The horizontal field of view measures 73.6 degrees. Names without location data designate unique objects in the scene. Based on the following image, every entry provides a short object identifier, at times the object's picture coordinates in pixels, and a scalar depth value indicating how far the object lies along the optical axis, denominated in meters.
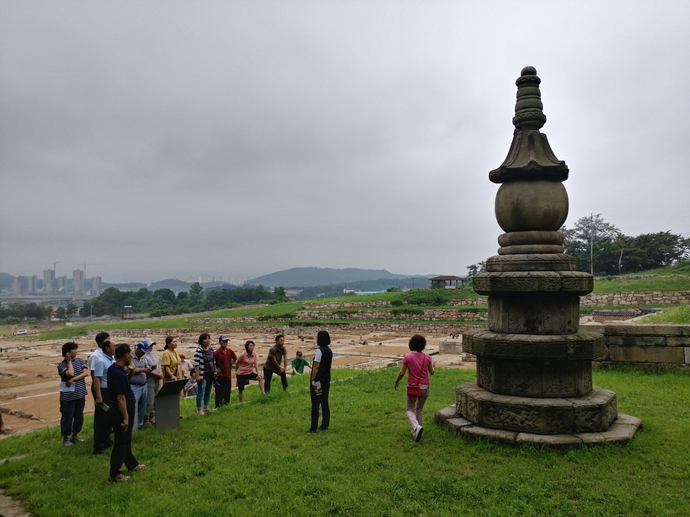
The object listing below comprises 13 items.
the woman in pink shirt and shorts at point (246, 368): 9.34
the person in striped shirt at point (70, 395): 6.53
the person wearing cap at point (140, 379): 6.87
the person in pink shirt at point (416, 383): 5.57
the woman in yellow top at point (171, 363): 7.83
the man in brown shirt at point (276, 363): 9.53
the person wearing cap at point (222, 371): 8.73
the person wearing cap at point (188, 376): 10.30
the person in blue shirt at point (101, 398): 5.89
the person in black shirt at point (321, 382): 6.25
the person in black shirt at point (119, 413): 4.87
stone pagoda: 5.12
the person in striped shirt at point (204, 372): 8.38
